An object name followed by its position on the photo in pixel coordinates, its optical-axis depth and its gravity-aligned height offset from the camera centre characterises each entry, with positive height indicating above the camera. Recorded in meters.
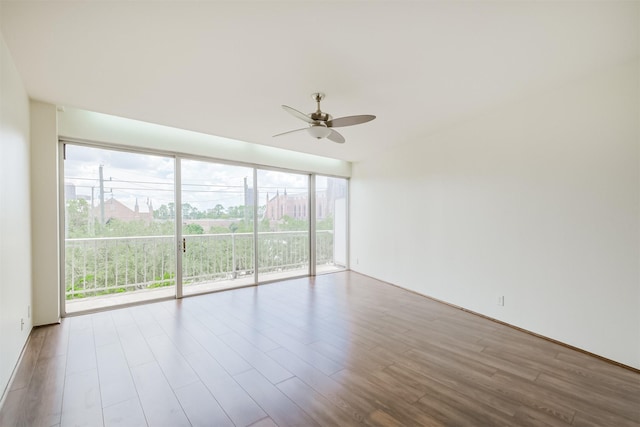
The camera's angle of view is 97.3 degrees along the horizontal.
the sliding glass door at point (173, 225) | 3.88 -0.19
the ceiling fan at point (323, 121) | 2.66 +0.88
